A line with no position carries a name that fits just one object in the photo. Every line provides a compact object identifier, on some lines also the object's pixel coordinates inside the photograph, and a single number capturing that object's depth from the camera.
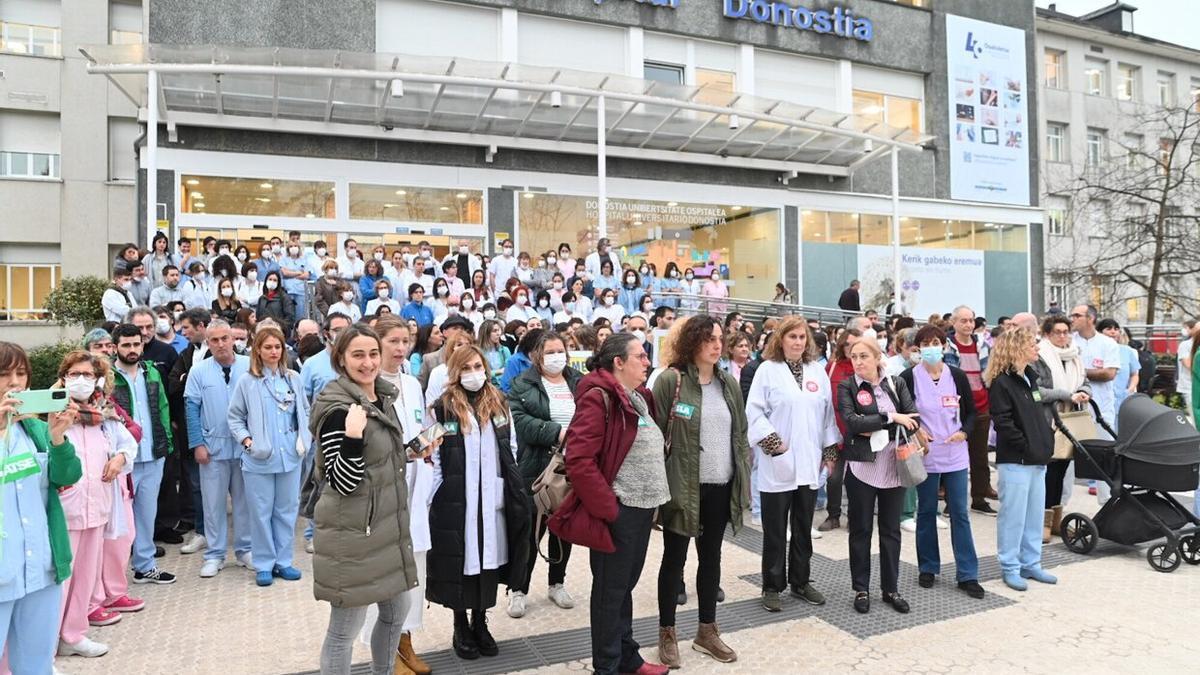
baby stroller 6.39
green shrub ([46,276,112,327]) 16.06
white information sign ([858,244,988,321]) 24.19
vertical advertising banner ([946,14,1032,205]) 25.66
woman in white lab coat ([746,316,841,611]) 5.44
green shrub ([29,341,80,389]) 12.73
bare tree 22.36
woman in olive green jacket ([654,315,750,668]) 4.52
